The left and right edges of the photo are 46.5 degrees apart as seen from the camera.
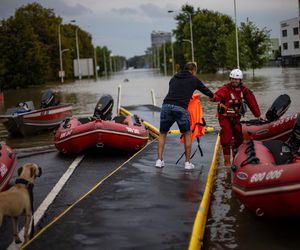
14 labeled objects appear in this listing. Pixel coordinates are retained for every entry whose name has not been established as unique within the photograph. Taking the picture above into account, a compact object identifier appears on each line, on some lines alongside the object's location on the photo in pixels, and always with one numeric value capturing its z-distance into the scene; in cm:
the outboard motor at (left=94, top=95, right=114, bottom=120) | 860
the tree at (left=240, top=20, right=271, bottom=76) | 3894
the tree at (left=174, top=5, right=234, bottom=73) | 5661
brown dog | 372
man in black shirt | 568
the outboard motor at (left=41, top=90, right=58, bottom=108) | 1240
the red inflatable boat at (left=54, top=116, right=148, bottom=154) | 745
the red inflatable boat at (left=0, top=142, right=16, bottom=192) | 536
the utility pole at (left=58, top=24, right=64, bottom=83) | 5059
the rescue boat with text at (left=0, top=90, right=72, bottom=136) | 1126
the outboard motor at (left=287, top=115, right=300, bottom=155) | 544
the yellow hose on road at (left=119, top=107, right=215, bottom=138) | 909
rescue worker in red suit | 586
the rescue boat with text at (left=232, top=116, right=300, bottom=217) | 380
